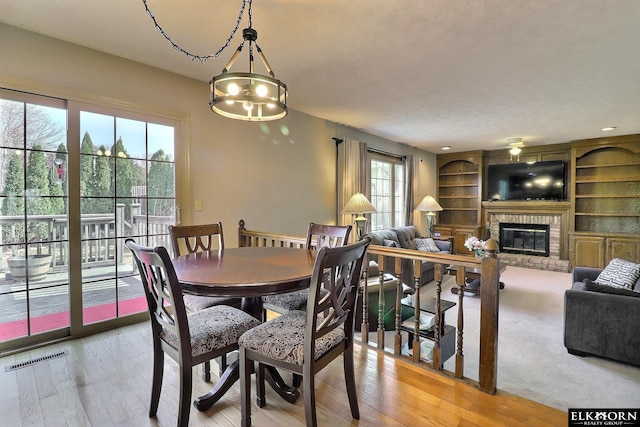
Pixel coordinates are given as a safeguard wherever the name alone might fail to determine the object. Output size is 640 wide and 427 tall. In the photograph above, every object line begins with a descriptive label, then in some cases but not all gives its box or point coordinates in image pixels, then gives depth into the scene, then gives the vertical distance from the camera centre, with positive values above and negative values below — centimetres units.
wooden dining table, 148 -36
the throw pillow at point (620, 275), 298 -67
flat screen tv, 636 +59
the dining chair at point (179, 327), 140 -63
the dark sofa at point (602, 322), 246 -96
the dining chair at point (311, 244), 214 -31
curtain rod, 569 +107
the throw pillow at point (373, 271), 338 -70
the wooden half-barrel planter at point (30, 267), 241 -48
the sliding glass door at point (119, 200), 271 +6
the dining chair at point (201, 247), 202 -34
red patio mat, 240 -96
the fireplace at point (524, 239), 656 -67
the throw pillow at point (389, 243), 454 -52
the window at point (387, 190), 604 +37
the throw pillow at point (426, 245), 556 -68
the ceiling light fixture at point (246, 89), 174 +72
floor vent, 212 -111
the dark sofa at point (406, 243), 466 -63
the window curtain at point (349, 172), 493 +59
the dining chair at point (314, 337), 137 -64
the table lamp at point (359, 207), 442 +1
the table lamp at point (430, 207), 654 +2
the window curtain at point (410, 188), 658 +42
